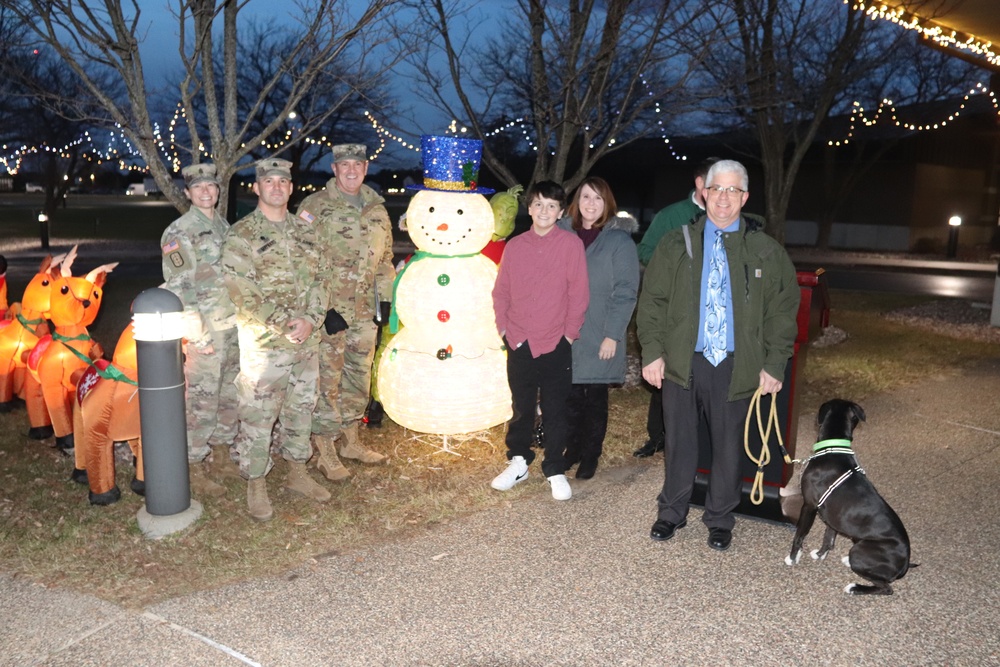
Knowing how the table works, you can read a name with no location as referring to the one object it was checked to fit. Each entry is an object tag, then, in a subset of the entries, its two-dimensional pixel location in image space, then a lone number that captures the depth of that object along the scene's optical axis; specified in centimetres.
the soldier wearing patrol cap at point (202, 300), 494
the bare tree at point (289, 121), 2912
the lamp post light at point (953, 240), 2578
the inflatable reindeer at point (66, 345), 575
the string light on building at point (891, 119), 2256
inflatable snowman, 544
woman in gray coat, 514
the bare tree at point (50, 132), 2443
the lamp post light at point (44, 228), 2154
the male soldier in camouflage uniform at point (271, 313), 462
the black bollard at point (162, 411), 427
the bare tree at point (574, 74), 795
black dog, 394
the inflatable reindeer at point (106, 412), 475
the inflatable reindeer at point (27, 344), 593
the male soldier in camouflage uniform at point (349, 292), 547
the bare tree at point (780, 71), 991
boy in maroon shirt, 501
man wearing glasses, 427
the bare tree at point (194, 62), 611
